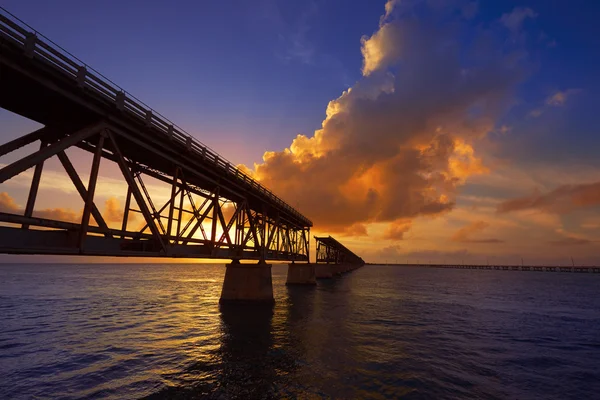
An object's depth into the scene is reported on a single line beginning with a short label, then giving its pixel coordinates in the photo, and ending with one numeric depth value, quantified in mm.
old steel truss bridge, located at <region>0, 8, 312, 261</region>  11328
